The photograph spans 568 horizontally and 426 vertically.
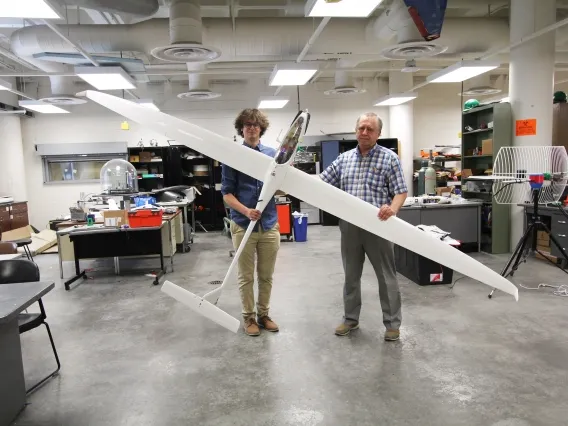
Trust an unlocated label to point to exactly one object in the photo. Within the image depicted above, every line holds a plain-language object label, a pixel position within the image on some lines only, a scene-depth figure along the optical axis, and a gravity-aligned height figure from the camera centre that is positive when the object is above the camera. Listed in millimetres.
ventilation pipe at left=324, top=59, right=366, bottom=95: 6766 +1499
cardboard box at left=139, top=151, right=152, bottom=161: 8766 +440
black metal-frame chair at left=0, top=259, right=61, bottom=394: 2468 -598
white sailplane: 1779 -92
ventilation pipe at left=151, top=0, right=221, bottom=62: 4112 +1481
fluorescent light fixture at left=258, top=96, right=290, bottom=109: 7009 +1303
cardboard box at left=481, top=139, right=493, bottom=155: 5570 +247
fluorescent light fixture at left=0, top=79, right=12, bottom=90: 5512 +1363
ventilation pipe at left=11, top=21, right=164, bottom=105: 4961 +1815
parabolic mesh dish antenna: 3275 -80
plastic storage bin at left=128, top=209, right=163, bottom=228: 4516 -492
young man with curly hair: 2680 -372
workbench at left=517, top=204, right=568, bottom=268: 4572 -753
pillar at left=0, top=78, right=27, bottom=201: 8148 +486
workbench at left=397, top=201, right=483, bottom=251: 5309 -716
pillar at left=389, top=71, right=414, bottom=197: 9117 +832
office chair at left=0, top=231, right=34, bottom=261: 4892 -797
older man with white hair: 2555 -202
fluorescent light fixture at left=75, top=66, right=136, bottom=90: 4750 +1278
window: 8883 +244
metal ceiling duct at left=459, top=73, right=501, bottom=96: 6832 +1378
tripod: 3336 -623
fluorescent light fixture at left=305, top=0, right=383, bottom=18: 3250 +1388
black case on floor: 4082 -1121
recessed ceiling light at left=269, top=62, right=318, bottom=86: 4914 +1286
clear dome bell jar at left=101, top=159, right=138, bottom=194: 7031 +35
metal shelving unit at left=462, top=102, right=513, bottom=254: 5379 +76
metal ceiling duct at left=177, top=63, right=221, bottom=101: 6474 +1535
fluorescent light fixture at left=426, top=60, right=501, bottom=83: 4898 +1238
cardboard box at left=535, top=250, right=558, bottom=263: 4868 -1209
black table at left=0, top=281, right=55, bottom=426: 1882 -873
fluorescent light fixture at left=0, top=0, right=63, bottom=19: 2971 +1343
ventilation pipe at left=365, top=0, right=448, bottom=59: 4312 +1442
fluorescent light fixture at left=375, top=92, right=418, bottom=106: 6891 +1245
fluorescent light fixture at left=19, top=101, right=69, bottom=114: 6774 +1314
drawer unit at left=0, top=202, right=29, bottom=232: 7219 -689
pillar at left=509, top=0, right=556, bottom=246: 5103 +1195
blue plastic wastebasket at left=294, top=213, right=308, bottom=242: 7064 -1058
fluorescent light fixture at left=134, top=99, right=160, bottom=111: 7054 +1362
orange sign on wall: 5172 +473
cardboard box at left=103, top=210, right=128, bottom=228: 4532 -473
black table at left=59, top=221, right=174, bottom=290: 4715 -824
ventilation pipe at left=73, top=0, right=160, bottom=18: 3908 +1745
